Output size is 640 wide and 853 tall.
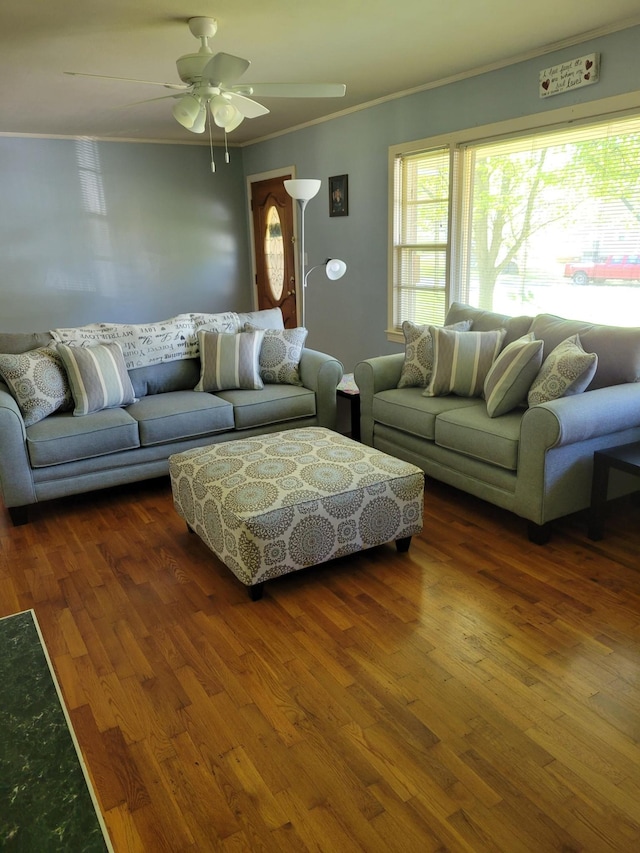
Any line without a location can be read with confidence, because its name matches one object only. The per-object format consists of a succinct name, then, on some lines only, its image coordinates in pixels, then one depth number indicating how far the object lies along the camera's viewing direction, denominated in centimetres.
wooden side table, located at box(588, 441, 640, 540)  276
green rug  61
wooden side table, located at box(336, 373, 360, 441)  409
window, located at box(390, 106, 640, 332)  352
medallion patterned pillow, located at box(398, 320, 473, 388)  380
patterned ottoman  248
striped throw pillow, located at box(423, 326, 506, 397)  357
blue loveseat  280
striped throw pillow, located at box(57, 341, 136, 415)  353
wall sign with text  338
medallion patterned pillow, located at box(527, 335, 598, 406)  295
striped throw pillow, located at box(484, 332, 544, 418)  319
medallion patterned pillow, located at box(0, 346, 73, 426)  338
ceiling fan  288
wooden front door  649
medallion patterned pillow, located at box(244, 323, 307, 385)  416
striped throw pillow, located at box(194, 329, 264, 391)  401
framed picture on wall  546
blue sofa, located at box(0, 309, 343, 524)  327
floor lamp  450
